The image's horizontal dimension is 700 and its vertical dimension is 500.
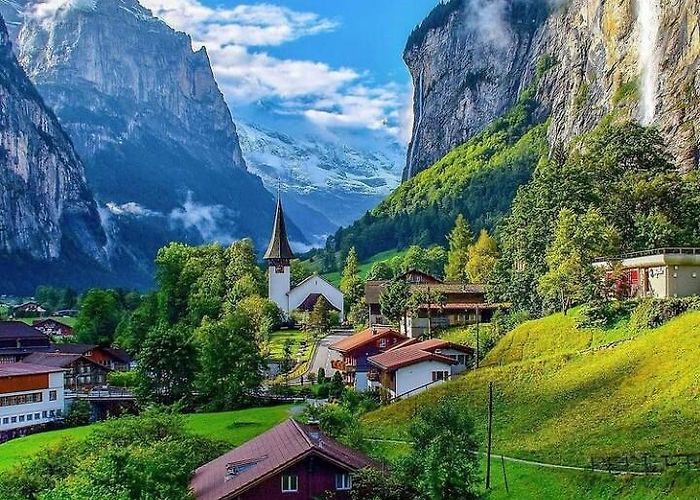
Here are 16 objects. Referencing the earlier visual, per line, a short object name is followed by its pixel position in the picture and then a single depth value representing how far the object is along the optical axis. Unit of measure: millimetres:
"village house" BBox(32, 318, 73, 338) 142550
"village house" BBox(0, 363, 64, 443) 78781
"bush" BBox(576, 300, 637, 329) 62969
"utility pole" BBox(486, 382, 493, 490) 41312
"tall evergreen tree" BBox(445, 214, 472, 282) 130875
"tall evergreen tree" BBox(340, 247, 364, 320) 126938
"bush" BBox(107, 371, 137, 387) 93025
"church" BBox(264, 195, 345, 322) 123000
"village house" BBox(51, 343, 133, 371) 104706
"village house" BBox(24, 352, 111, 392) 96250
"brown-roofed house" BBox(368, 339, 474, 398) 67375
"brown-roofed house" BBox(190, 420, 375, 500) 36250
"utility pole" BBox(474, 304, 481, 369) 69531
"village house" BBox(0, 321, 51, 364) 114756
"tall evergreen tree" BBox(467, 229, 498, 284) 112969
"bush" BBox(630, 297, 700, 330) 58844
